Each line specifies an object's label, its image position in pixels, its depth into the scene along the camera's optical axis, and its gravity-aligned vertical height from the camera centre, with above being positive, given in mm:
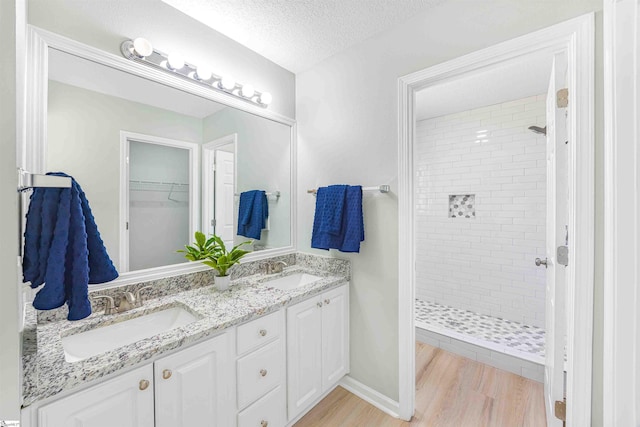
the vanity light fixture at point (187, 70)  1376 +833
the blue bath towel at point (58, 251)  879 -125
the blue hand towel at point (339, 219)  1823 -37
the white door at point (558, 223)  1297 -42
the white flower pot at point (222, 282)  1617 -409
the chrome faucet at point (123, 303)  1258 -428
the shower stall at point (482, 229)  2703 -170
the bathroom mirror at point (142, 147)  1188 +353
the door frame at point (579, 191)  1138 +100
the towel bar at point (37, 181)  651 +78
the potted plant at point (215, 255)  1625 -255
